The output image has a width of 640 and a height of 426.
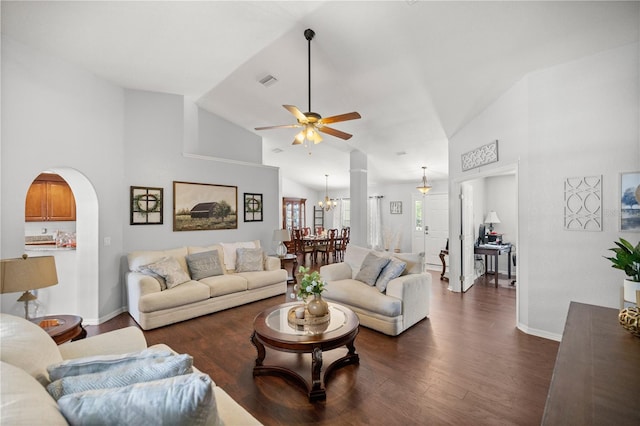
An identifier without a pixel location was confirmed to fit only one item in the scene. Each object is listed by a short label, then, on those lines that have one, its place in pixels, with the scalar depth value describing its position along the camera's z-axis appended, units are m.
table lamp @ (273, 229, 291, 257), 5.84
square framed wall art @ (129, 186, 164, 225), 4.34
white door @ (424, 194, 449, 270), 8.06
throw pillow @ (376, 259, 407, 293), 3.62
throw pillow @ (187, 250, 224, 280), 4.31
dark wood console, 0.96
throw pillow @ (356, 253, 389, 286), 3.82
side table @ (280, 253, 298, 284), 5.71
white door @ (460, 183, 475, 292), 5.11
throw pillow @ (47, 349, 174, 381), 1.20
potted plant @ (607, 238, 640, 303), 1.57
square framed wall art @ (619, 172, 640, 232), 2.66
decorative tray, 2.63
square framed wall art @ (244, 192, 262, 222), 5.75
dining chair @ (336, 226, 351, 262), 8.88
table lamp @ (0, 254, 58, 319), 2.03
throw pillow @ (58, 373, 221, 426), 0.90
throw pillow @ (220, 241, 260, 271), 4.84
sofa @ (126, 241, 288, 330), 3.60
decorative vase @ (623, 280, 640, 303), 1.56
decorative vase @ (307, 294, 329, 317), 2.68
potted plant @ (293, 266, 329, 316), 2.66
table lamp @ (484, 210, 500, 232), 6.09
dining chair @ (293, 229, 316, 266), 8.32
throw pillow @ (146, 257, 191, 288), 3.85
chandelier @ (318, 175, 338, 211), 10.18
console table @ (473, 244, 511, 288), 5.49
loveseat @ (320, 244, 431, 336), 3.30
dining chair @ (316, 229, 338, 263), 8.52
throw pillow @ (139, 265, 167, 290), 3.84
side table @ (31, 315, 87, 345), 2.18
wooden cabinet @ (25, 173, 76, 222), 5.11
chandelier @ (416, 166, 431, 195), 7.41
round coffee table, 2.26
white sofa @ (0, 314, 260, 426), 0.81
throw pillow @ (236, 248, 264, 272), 4.80
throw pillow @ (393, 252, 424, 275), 3.84
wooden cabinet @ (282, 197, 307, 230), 10.95
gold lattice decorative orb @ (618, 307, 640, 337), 1.48
